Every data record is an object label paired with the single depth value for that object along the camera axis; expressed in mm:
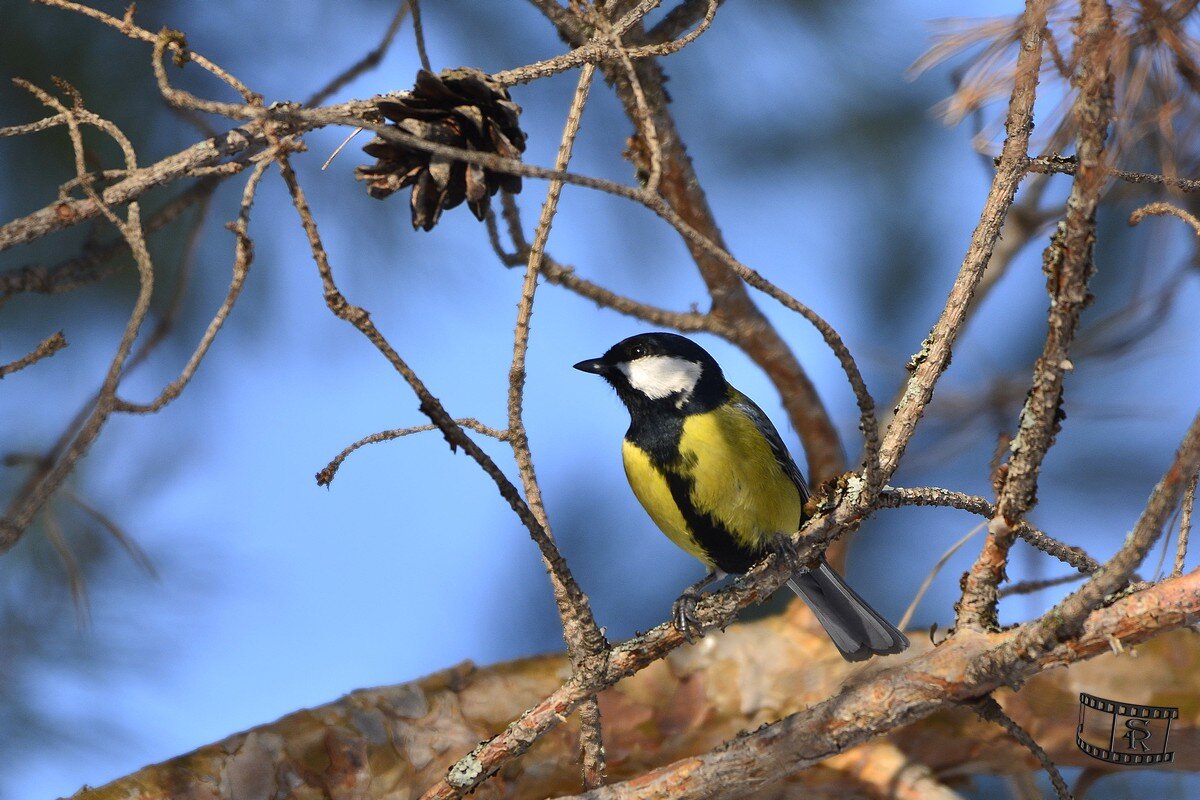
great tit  5983
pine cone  5866
